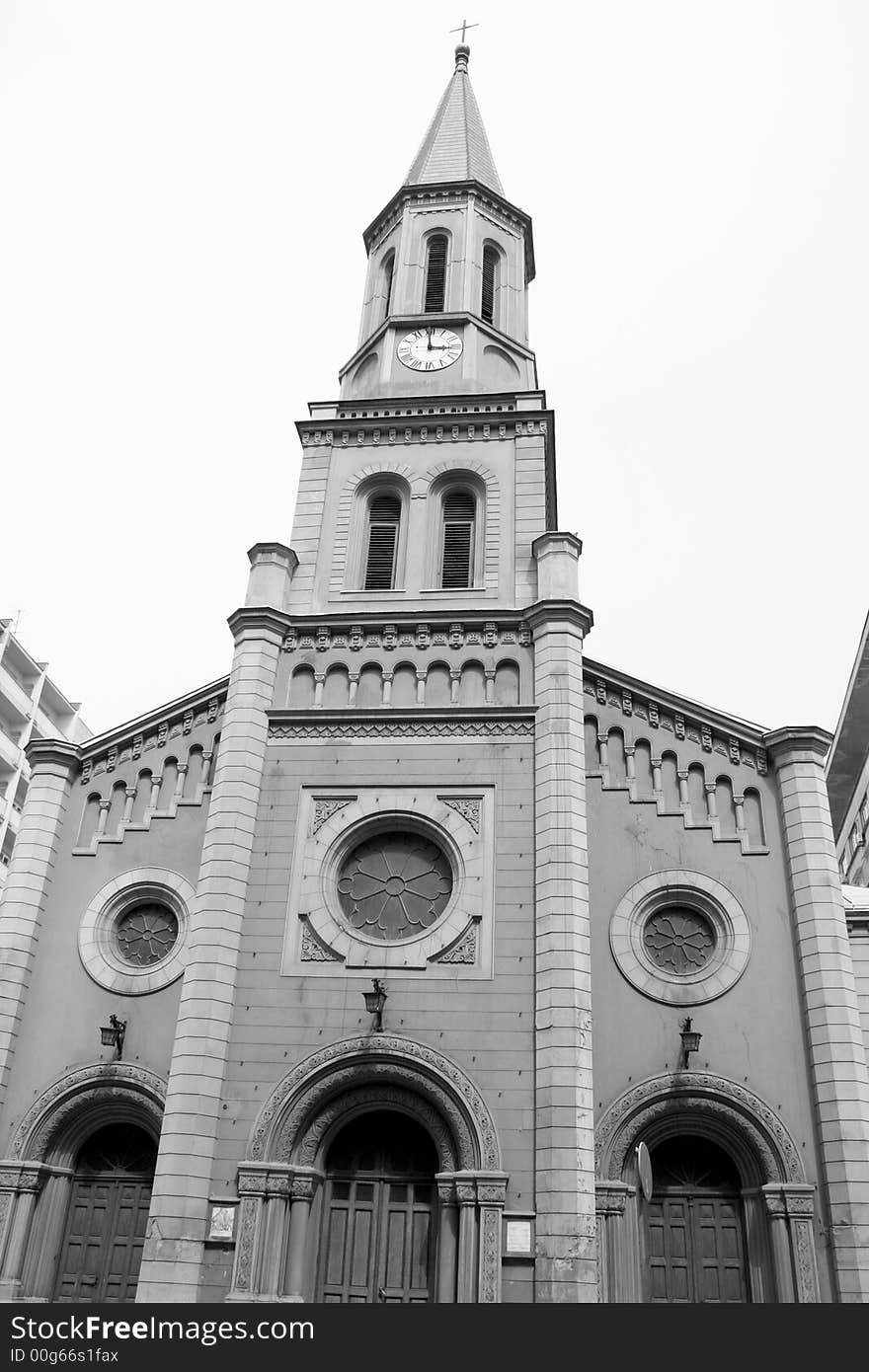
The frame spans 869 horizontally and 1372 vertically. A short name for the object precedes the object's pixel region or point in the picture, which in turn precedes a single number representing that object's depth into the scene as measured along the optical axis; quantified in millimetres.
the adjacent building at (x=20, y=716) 57031
